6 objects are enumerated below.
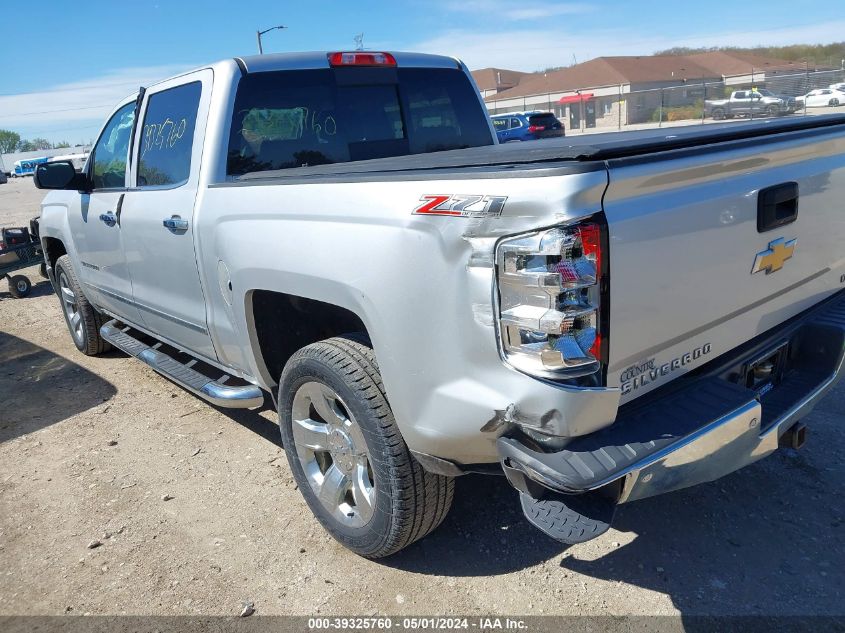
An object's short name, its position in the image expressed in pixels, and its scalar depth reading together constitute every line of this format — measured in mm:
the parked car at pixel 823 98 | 31281
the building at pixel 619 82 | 50631
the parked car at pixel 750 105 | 29547
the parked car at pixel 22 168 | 75188
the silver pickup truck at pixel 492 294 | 1953
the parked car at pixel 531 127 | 25641
